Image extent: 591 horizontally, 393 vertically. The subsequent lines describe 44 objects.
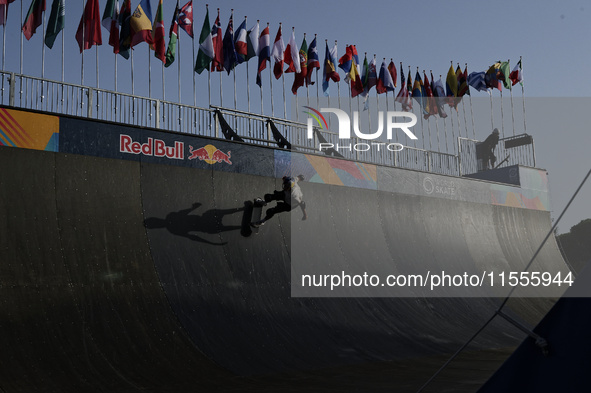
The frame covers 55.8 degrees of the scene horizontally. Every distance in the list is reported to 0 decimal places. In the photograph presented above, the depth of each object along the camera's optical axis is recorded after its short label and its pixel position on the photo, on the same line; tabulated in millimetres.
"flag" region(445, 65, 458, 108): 26641
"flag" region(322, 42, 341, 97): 22391
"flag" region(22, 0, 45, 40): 14734
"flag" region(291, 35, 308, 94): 21234
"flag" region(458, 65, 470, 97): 26734
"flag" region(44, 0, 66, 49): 15086
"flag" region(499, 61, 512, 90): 27281
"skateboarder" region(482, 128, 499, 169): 26594
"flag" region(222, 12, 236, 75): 18672
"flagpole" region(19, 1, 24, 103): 12134
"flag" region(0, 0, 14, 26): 13984
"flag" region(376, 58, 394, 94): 24062
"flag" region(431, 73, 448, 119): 26469
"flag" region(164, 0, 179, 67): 17575
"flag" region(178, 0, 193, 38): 17641
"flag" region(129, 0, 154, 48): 16094
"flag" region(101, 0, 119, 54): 15875
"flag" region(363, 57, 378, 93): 23766
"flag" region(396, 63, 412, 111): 25377
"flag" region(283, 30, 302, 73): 20391
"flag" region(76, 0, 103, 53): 15570
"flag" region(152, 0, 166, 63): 16570
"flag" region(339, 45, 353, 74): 22812
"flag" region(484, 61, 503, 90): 27031
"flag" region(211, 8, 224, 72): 18375
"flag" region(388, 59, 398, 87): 24375
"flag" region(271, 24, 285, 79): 19766
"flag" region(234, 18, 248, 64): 18812
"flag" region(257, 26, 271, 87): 19406
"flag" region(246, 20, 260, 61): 19094
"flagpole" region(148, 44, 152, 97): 16531
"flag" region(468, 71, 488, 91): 27094
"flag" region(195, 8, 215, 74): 18094
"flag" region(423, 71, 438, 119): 26141
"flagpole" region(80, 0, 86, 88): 15488
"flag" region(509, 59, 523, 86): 27812
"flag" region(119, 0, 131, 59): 16062
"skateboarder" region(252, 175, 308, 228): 13051
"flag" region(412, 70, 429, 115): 25797
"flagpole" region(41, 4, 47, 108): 14423
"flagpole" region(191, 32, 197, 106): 17781
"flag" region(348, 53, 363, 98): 22969
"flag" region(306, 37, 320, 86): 21312
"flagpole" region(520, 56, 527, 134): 27875
